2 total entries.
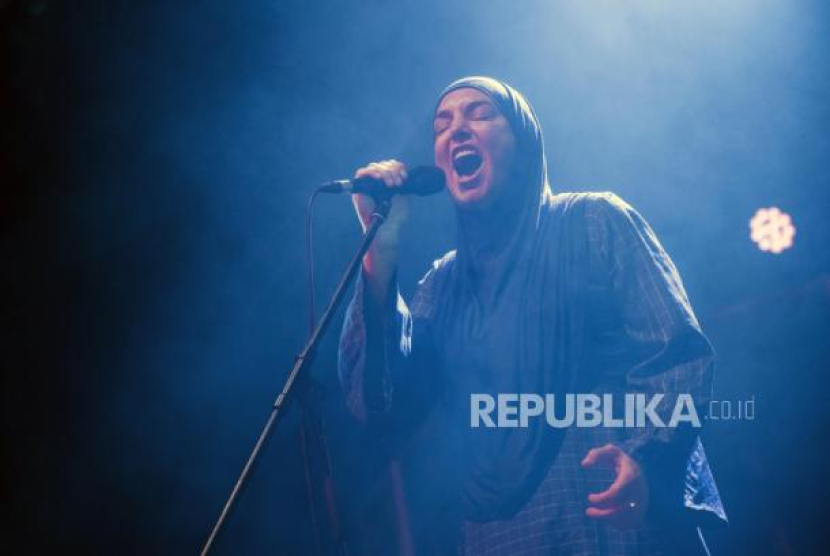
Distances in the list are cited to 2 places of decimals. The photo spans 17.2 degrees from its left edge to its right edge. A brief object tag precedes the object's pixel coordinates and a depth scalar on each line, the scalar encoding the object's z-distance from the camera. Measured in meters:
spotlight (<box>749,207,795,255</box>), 4.56
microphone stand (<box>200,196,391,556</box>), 3.89
